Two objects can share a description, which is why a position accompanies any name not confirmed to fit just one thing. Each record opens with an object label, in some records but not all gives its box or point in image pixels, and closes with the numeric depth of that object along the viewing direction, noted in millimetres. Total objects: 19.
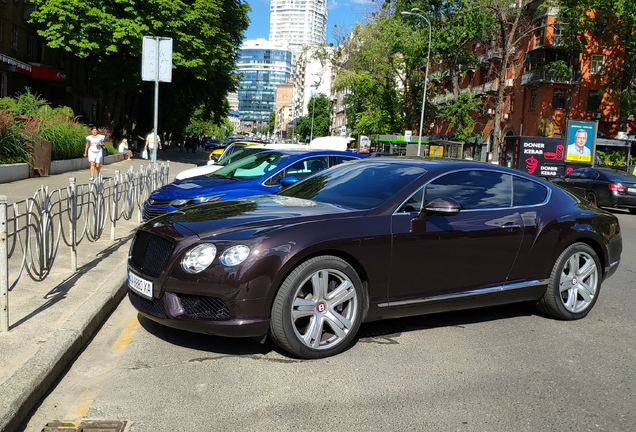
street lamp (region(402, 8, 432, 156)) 43634
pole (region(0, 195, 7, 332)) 4680
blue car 9125
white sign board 12461
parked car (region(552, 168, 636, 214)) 19406
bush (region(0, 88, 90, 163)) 17734
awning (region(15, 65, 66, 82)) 37250
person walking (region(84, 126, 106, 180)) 19234
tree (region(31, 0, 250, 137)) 30703
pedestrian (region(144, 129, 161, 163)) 28469
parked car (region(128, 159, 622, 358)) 4441
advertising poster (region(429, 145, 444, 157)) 48250
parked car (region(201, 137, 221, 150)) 68500
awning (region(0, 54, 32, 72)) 31875
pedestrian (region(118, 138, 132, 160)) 30408
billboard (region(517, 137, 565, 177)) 27125
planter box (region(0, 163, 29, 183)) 16505
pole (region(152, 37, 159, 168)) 12330
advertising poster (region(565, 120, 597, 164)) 28141
